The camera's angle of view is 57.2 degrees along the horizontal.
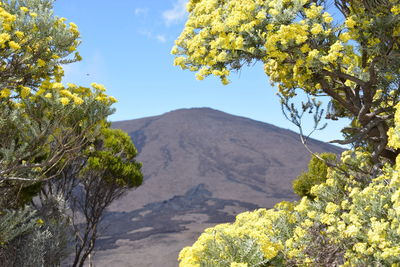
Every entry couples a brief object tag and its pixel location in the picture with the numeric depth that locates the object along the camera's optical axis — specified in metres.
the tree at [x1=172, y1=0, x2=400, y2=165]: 6.06
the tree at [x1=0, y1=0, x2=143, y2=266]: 6.26
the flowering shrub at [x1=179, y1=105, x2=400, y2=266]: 4.91
